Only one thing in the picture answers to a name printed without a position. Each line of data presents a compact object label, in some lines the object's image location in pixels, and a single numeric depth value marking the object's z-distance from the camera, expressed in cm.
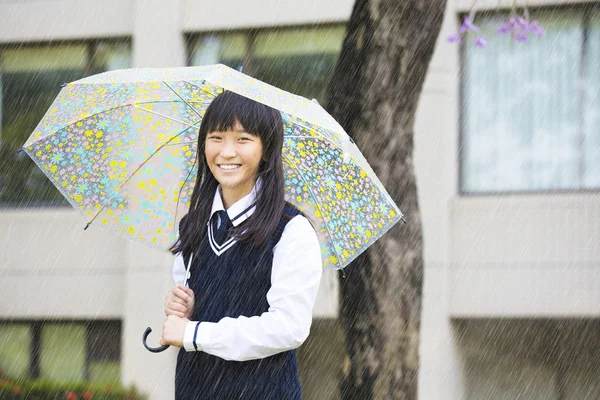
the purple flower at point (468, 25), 1008
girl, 495
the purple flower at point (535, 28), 1008
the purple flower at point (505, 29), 1019
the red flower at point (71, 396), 1533
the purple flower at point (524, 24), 996
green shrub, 1566
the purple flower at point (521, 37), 1011
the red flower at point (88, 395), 1562
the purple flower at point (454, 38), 1021
